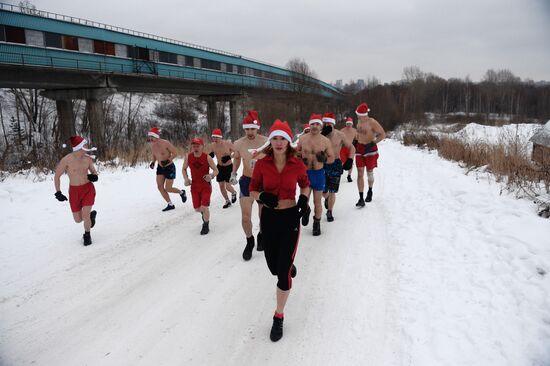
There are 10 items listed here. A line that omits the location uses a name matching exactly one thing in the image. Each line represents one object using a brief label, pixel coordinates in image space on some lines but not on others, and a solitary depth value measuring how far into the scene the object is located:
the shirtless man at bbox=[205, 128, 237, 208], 8.12
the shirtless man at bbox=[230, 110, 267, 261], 5.27
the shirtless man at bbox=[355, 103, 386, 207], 7.57
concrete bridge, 17.86
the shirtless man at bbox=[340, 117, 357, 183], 8.41
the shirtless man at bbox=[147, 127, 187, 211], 7.87
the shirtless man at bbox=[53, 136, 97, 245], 5.78
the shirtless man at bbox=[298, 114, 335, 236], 6.07
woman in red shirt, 3.29
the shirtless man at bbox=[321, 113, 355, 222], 6.77
